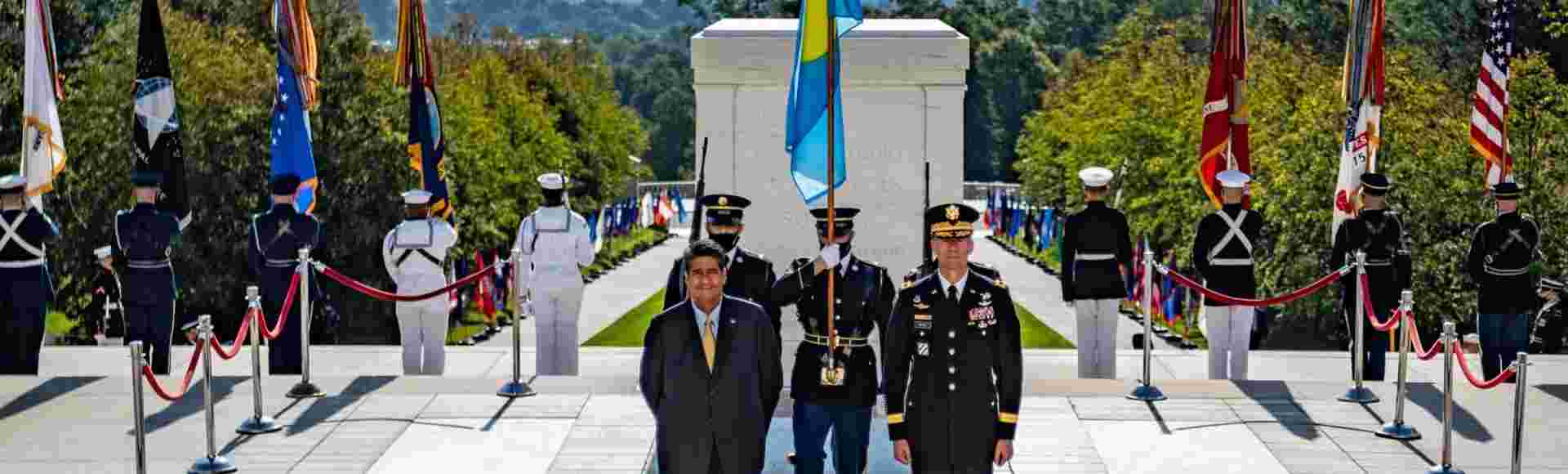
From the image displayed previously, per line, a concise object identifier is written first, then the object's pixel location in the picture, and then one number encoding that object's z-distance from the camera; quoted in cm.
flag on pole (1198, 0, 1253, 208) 1564
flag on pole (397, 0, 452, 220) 1688
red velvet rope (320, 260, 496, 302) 1319
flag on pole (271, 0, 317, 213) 1590
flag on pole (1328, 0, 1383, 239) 1559
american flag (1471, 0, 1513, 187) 1574
